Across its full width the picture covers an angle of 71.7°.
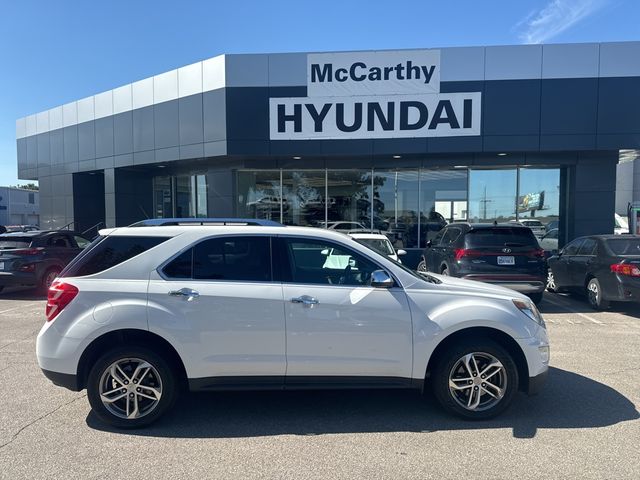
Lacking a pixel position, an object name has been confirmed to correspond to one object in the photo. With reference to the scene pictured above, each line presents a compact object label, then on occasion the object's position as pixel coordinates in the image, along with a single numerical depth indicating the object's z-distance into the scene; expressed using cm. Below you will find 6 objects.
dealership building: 1229
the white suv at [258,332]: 381
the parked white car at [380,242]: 908
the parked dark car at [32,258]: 1026
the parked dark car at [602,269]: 815
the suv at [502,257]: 848
